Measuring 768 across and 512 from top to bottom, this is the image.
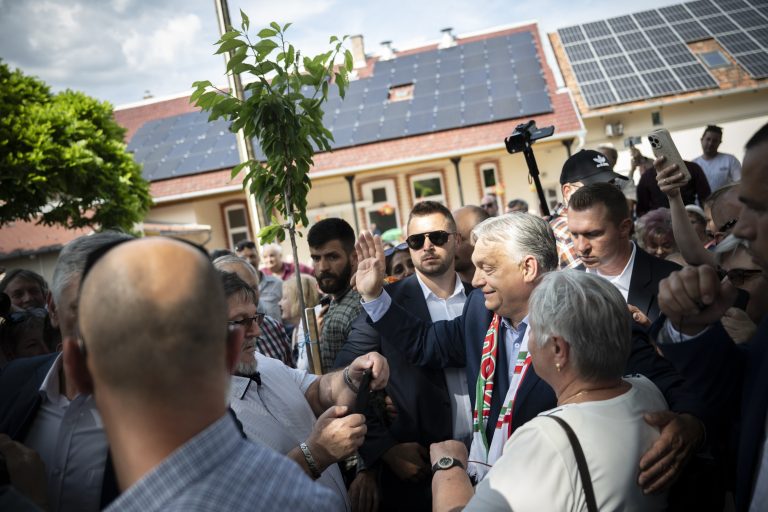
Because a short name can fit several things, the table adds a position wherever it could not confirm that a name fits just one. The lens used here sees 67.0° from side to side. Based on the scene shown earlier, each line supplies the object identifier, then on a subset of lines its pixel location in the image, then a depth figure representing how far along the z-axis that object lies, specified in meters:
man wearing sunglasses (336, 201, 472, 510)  2.97
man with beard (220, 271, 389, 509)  2.18
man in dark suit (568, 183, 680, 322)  3.22
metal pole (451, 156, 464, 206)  17.99
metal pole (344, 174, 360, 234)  18.70
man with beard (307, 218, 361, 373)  3.96
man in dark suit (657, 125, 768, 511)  1.54
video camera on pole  4.71
